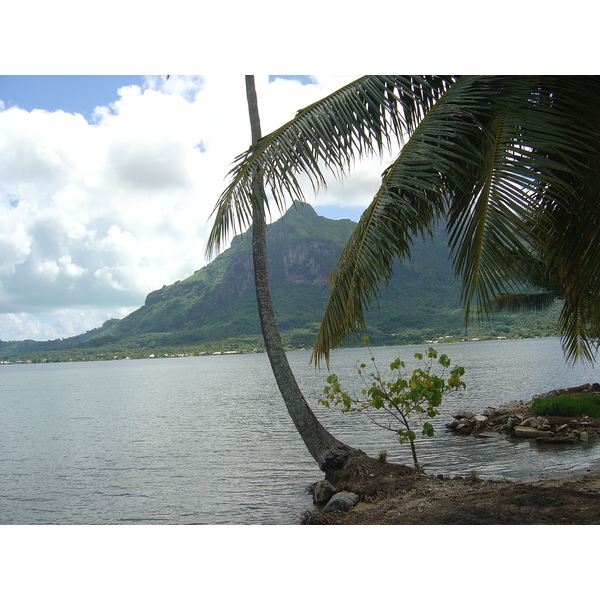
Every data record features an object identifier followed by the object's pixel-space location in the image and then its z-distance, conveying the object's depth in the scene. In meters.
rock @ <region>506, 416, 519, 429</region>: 13.87
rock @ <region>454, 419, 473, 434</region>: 14.42
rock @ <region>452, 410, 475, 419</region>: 15.48
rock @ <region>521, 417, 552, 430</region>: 13.03
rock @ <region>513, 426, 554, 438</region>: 12.63
